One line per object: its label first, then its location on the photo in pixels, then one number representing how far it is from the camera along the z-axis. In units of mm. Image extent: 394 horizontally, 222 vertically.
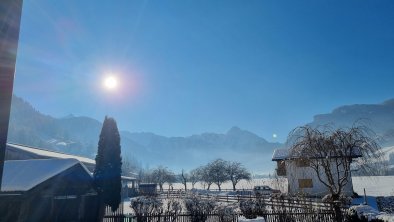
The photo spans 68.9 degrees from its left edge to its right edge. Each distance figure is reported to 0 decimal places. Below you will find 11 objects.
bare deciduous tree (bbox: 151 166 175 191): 90438
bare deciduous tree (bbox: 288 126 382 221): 16531
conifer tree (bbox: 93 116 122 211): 21359
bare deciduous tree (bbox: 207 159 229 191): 77125
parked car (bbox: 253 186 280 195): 47031
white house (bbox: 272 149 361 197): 36906
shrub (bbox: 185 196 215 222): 18417
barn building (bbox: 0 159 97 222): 13594
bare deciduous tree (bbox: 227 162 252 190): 75938
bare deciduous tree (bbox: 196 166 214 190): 78662
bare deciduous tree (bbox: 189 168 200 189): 94712
